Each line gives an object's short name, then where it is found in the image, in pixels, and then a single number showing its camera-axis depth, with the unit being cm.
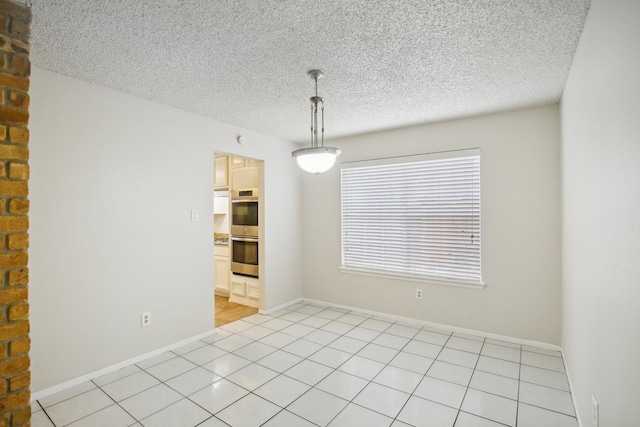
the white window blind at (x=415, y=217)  362
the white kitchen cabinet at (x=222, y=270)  520
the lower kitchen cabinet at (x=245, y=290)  469
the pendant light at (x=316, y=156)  245
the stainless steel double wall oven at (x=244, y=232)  465
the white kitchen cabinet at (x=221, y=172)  516
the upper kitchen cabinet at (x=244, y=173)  472
